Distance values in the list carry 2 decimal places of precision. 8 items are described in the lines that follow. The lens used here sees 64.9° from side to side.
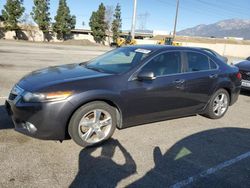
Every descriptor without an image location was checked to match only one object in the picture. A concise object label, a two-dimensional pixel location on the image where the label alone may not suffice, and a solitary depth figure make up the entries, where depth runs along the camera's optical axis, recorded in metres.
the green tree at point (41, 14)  38.11
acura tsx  2.74
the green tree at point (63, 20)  40.87
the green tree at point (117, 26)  45.86
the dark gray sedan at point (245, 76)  6.33
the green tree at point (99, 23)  43.79
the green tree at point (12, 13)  36.19
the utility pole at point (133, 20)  21.57
